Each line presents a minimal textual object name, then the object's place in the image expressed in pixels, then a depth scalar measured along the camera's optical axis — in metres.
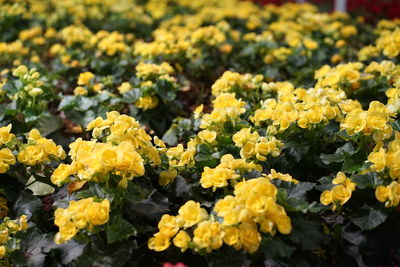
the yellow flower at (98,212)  1.76
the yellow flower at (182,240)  1.75
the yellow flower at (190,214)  1.81
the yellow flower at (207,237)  1.71
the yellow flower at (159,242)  1.83
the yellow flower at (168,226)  1.83
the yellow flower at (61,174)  2.01
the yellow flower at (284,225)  1.76
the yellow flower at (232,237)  1.73
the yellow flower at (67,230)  1.77
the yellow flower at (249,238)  1.73
